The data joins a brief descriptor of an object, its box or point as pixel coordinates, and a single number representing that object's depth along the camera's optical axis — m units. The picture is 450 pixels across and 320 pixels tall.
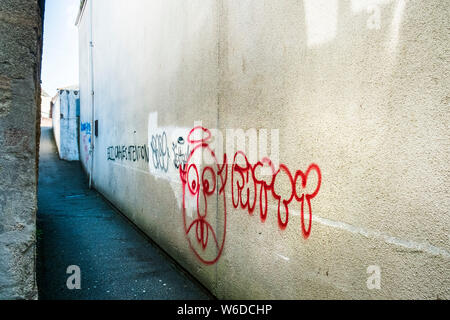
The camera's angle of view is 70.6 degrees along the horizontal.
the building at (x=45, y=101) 38.05
